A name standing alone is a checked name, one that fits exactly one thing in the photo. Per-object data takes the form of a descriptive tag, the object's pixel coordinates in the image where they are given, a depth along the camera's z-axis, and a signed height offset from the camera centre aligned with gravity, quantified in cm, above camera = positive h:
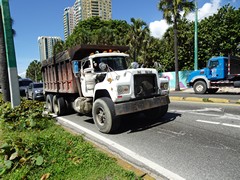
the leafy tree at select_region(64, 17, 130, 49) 3294 +913
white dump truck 573 -26
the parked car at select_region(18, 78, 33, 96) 2430 -31
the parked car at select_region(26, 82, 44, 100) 1839 -89
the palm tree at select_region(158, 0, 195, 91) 2138 +698
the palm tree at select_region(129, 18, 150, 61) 2840 +610
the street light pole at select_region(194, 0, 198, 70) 2084 +259
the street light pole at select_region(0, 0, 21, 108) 798 +95
